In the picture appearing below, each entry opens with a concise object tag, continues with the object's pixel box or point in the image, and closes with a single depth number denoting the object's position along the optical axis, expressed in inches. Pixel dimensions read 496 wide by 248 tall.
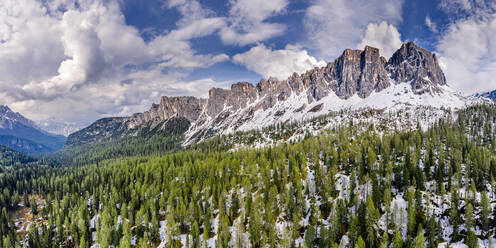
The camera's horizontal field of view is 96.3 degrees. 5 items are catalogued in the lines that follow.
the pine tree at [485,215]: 2576.3
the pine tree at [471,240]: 2302.3
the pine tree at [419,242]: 2299.5
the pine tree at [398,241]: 2366.9
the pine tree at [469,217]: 2531.5
